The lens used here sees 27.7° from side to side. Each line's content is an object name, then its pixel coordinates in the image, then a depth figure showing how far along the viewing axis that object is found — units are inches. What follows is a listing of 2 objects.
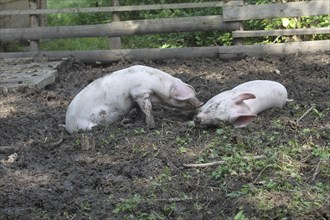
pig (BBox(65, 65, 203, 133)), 231.1
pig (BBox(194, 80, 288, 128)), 218.2
